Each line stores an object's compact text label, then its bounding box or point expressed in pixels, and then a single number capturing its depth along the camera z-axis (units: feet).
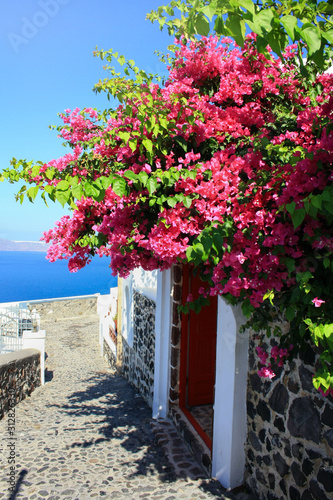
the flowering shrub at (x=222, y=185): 7.96
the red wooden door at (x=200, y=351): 19.62
